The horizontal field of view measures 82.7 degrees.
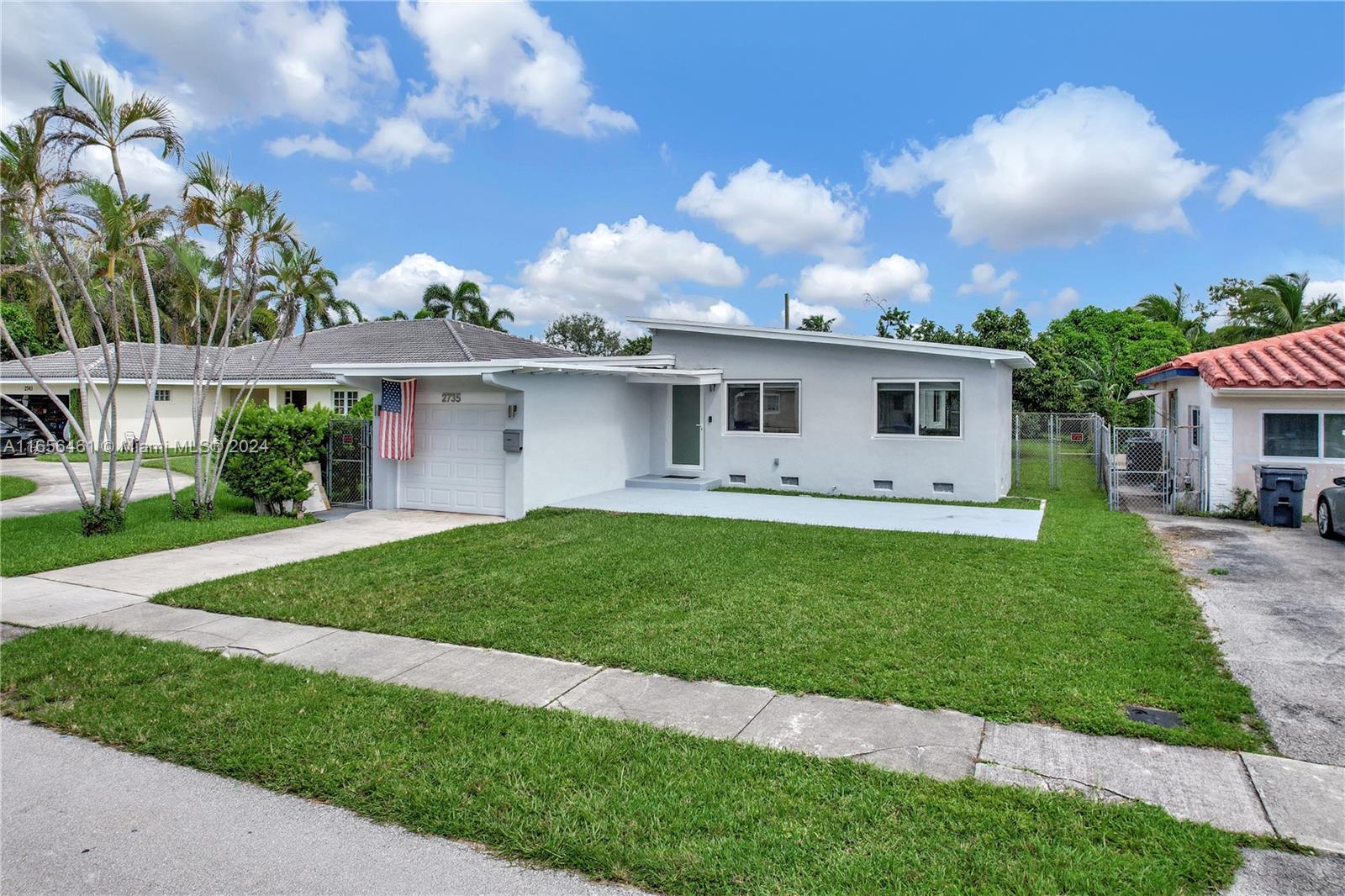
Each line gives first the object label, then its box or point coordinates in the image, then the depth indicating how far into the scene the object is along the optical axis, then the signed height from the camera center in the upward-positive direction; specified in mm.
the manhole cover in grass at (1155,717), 4418 -1613
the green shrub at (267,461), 12453 -275
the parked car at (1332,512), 10466 -961
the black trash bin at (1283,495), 11758 -807
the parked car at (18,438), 24453 +233
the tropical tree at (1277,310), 22562 +4079
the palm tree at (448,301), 37125 +7005
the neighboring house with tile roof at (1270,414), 12289 +472
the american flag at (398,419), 13234 +438
